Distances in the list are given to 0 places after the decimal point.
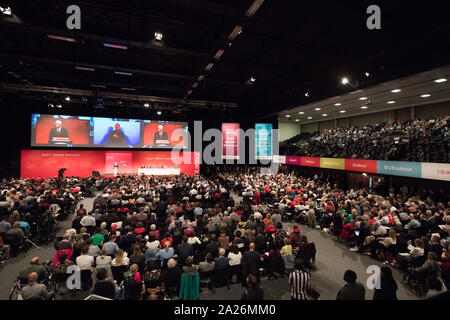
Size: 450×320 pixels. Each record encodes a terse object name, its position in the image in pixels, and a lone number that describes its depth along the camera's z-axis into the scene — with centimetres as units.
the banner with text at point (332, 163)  1458
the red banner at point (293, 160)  1900
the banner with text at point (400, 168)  1010
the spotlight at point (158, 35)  778
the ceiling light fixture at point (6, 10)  657
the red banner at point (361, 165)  1232
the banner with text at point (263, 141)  2099
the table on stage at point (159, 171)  1914
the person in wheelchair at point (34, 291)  333
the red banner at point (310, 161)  1683
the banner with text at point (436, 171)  891
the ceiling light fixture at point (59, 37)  733
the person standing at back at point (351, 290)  317
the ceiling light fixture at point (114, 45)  805
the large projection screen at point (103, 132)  1589
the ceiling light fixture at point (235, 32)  683
